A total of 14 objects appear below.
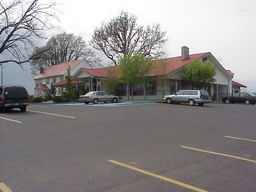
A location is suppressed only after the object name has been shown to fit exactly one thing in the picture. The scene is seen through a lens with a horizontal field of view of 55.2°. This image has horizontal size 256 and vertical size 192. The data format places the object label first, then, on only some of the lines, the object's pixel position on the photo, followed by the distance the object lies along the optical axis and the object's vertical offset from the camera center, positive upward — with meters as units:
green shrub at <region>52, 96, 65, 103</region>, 34.34 -0.50
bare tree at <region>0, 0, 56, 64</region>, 30.94 +8.96
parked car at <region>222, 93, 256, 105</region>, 30.08 -0.52
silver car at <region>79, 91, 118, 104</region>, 27.58 -0.22
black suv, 17.55 -0.09
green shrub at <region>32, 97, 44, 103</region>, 38.09 -0.61
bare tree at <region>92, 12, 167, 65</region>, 45.31 +11.13
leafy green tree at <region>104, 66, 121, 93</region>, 33.19 +2.06
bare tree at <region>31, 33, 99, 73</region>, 58.78 +11.51
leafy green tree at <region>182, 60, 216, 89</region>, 31.42 +2.77
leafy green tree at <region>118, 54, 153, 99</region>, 30.73 +3.34
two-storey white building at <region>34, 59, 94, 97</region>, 51.28 +4.47
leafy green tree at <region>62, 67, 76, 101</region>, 34.72 +0.47
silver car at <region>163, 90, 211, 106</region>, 24.31 -0.27
